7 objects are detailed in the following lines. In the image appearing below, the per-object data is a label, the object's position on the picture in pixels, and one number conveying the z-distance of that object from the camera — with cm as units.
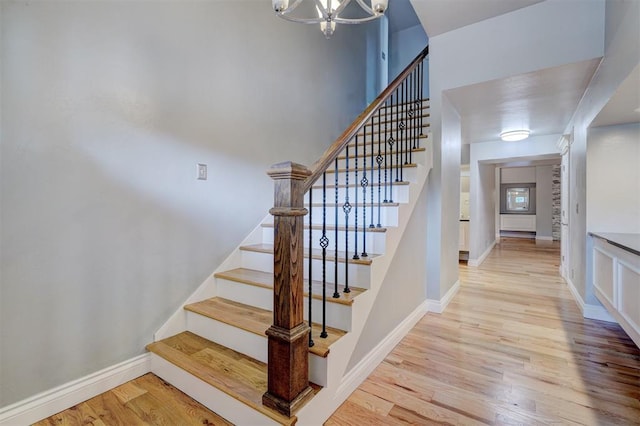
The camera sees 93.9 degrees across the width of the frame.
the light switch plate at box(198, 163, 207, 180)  219
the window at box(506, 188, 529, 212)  964
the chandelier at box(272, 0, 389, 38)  181
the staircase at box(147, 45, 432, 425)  145
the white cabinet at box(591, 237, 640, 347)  182
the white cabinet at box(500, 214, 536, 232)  945
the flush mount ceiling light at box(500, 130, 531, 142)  417
